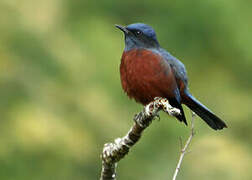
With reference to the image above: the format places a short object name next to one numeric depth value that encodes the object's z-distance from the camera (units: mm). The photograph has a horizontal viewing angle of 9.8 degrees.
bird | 16281
